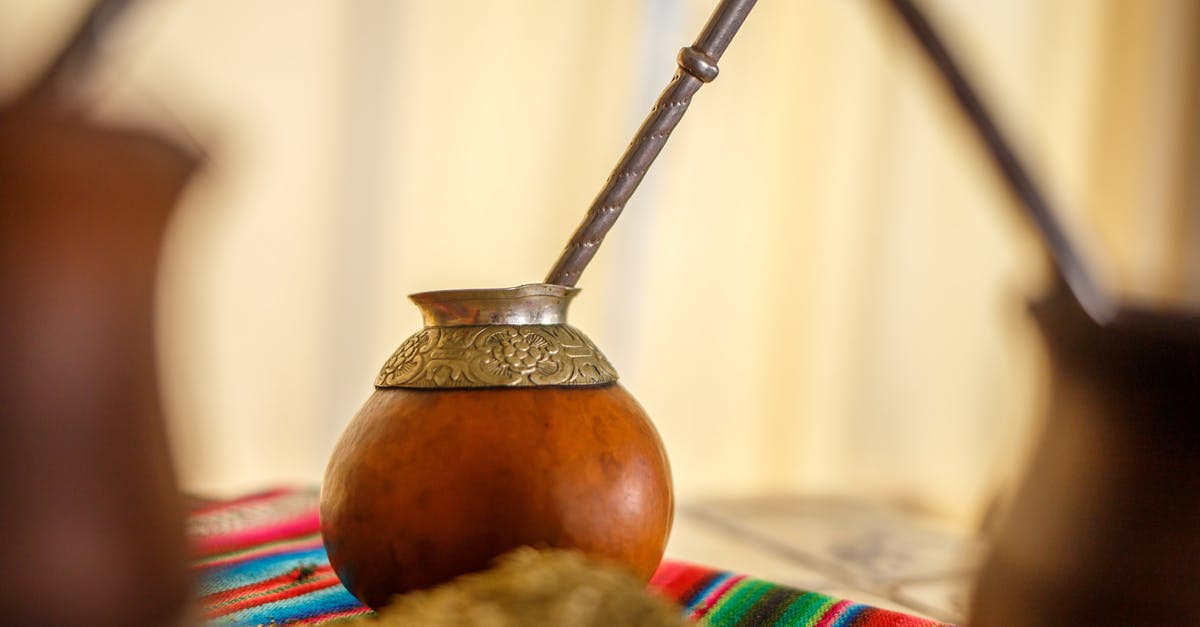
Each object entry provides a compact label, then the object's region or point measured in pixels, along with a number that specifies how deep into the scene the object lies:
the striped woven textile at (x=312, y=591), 0.63
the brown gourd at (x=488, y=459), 0.48
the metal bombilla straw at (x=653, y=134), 0.53
